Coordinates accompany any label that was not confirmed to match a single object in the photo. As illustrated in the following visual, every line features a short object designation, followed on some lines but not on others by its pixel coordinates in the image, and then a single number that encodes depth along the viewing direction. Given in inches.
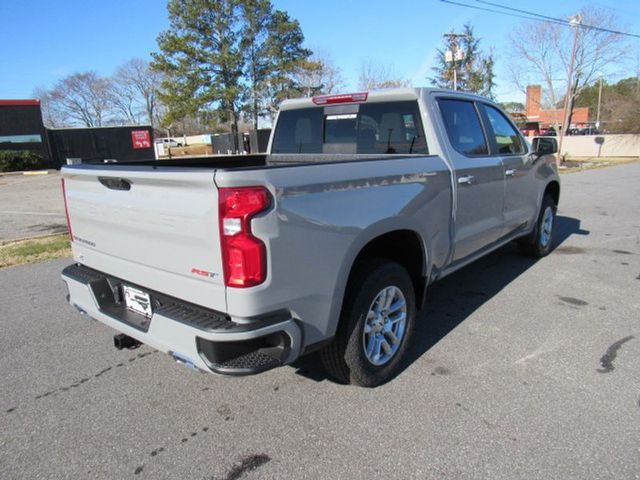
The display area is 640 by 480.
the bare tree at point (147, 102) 2888.8
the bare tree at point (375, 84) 1462.7
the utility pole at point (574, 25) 915.7
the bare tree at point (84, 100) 2847.0
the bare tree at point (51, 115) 2896.9
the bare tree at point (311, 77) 1288.1
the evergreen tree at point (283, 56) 1219.9
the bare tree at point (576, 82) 1302.2
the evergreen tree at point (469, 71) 1796.3
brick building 1752.0
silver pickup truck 87.7
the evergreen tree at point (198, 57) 1170.6
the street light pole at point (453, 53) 1237.1
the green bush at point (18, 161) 1115.3
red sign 1315.2
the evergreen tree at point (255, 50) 1196.5
